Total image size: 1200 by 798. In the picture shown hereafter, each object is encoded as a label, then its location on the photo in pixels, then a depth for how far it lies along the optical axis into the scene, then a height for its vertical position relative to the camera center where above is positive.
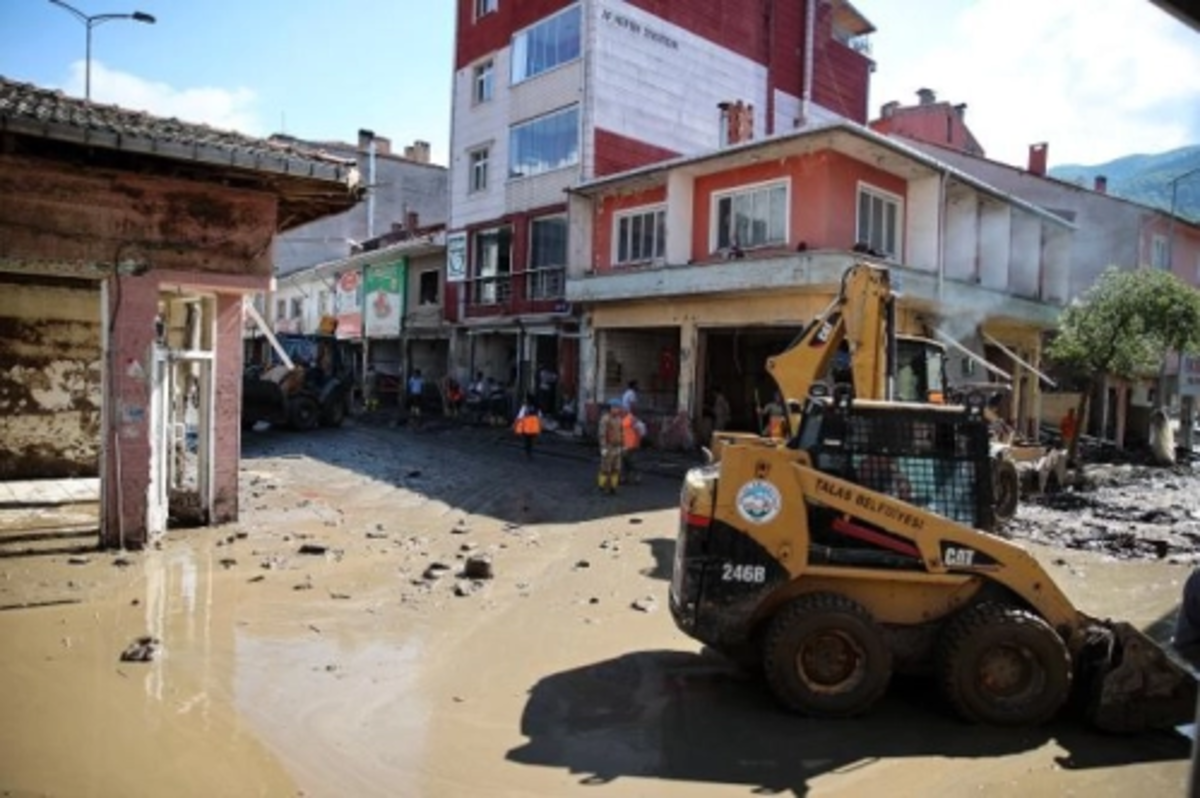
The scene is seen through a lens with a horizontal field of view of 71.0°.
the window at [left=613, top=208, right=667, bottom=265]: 21.23 +3.54
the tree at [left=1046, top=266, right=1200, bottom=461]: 18.53 +1.44
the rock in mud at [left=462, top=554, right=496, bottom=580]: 8.57 -2.05
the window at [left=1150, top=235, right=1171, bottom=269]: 30.14 +4.89
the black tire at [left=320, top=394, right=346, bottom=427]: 23.97 -1.37
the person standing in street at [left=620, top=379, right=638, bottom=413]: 18.31 -0.57
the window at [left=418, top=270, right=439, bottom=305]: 31.22 +2.95
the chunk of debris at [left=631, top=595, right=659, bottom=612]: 7.71 -2.15
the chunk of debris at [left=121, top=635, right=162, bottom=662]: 5.91 -2.08
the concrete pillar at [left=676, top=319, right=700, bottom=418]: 19.58 +0.25
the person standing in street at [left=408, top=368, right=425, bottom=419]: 28.16 -0.87
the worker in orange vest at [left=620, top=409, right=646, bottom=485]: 14.48 -1.21
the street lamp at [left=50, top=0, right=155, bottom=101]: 13.59 +5.51
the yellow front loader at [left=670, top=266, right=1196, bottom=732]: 5.23 -1.38
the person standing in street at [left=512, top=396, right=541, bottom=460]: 17.52 -1.15
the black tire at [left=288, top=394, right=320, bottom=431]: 23.02 -1.36
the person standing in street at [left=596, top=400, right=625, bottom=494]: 14.19 -1.27
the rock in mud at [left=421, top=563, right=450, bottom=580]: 8.54 -2.11
